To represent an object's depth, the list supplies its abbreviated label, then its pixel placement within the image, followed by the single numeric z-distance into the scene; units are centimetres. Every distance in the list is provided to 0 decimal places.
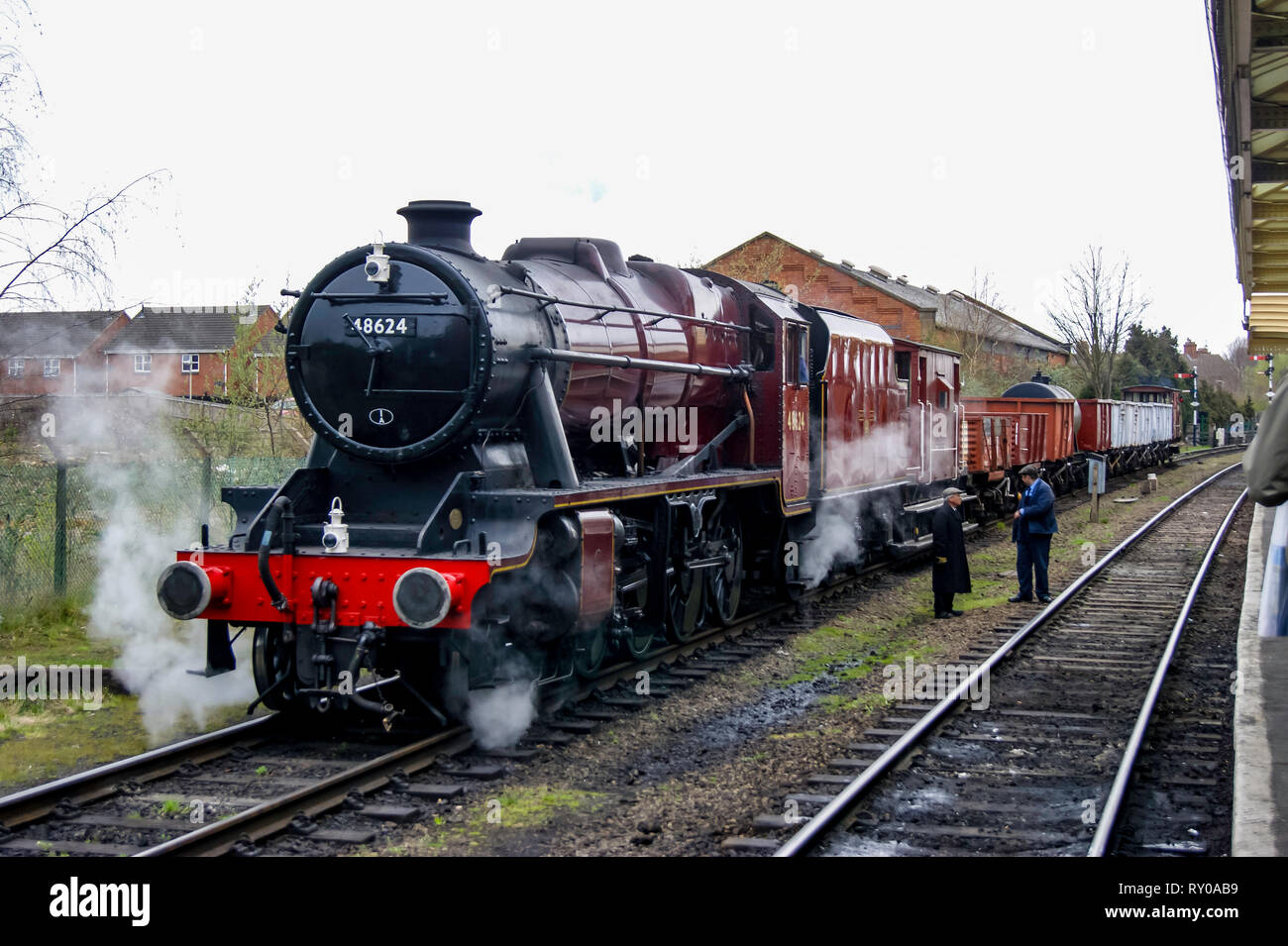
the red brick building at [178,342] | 2186
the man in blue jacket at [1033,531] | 1311
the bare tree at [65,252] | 907
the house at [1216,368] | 11712
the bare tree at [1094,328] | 5272
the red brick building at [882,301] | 4555
